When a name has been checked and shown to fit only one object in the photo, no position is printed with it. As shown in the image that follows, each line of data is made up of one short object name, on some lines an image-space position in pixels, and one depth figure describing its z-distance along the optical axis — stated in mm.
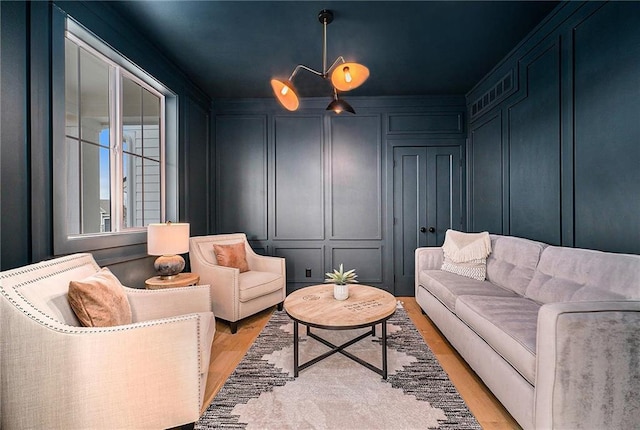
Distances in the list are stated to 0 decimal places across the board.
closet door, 3850
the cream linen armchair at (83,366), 1173
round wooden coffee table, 1772
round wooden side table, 2227
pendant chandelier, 1863
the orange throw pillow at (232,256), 2994
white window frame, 1763
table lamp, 2277
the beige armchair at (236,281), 2641
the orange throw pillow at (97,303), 1355
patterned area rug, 1521
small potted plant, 2164
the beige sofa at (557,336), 1193
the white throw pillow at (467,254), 2756
